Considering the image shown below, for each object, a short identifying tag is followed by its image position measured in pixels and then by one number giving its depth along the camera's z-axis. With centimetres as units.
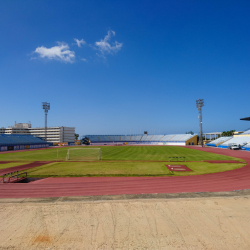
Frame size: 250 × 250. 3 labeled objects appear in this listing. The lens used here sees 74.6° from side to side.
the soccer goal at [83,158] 2798
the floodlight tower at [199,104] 6362
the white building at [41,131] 10950
